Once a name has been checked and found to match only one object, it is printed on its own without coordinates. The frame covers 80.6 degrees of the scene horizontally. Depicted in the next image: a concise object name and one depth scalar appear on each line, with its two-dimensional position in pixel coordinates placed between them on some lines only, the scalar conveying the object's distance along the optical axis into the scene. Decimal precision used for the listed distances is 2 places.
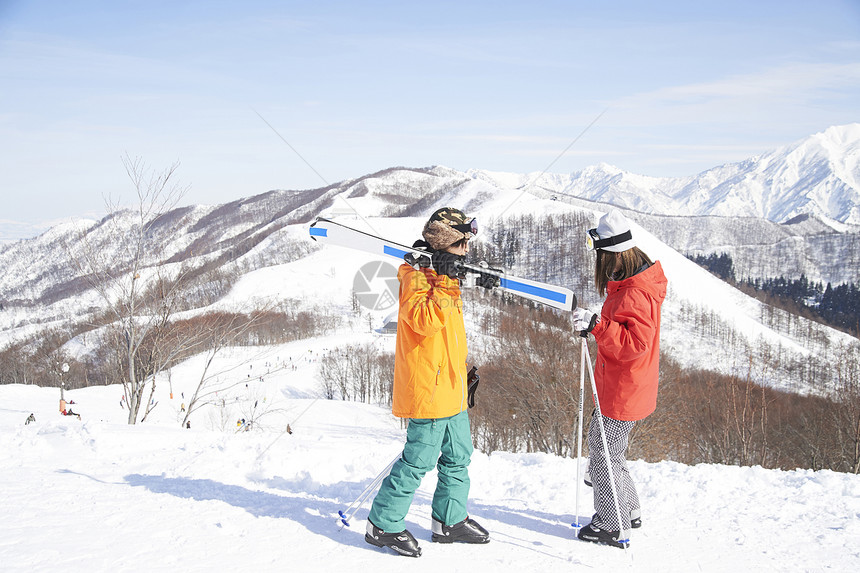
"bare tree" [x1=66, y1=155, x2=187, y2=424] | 12.28
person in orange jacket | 3.84
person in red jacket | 3.88
